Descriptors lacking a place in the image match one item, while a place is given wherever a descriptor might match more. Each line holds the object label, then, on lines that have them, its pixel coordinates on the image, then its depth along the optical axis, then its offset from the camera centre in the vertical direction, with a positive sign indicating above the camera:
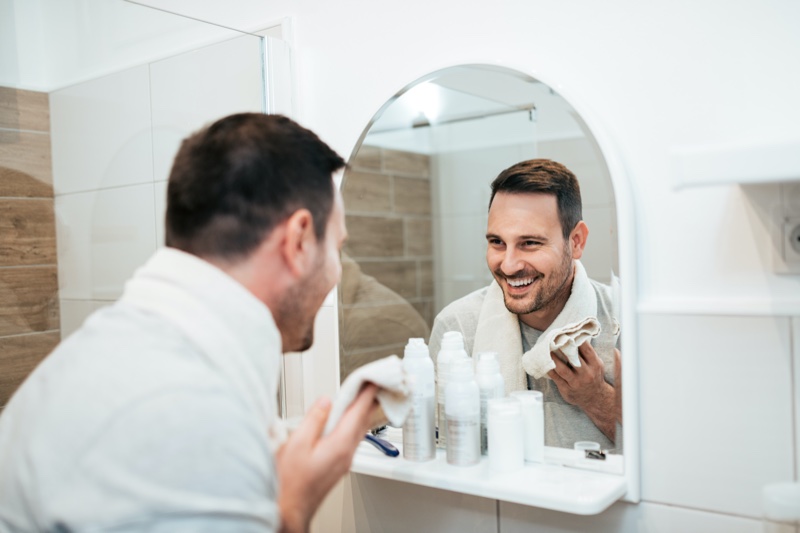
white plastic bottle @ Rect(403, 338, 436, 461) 1.22 -0.28
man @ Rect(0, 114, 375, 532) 0.70 -0.13
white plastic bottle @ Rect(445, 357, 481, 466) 1.16 -0.27
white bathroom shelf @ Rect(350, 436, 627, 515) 1.04 -0.37
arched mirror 1.16 +0.11
